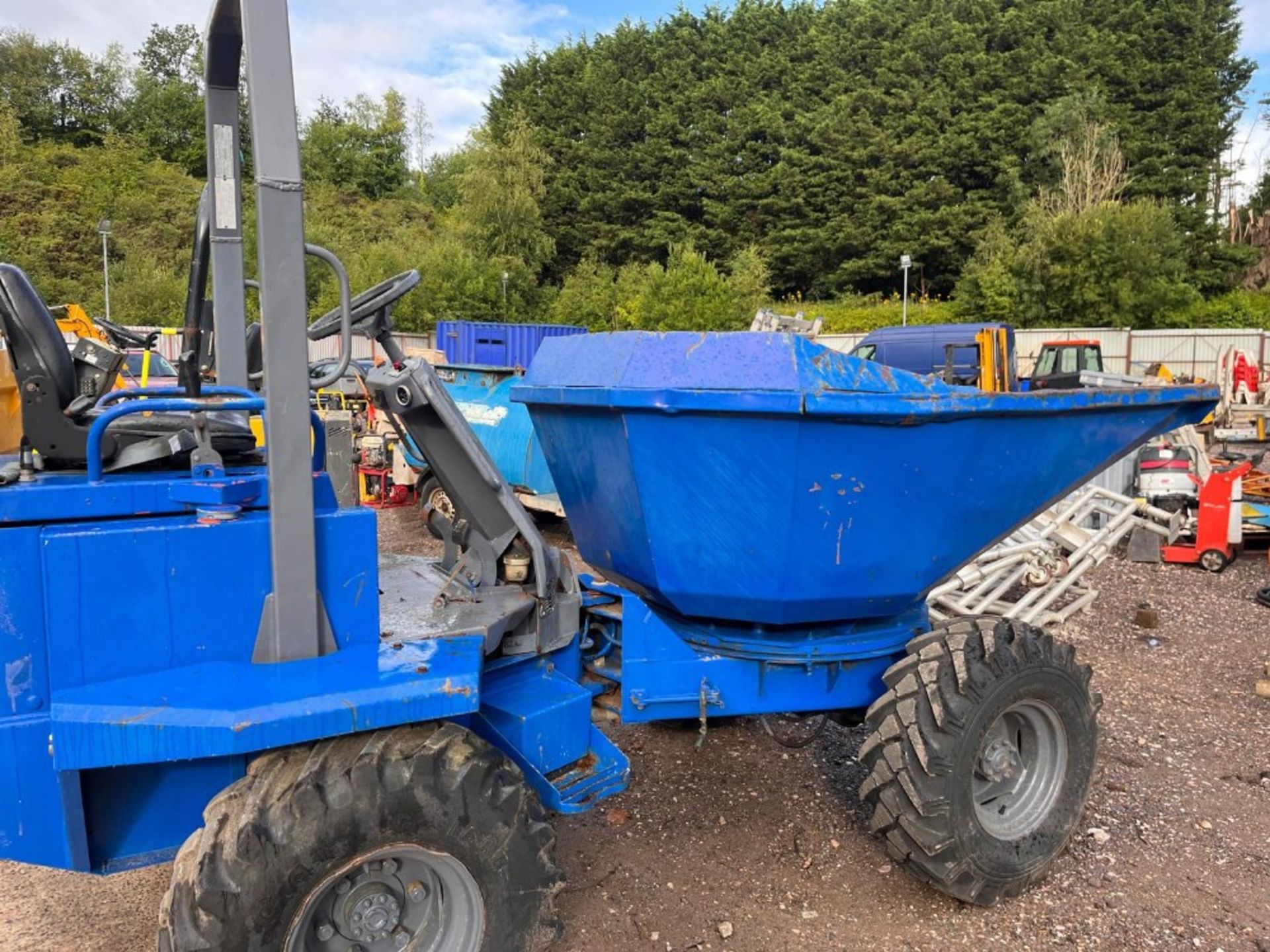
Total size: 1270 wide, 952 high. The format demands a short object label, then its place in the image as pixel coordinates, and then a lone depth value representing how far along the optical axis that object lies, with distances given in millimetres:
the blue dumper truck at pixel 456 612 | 2154
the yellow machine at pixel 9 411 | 3078
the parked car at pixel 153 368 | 11578
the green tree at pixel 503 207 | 39219
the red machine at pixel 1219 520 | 7797
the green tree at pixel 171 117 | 49031
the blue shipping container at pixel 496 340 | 23000
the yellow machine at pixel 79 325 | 9188
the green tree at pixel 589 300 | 34875
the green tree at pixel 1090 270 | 28219
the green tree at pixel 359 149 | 51969
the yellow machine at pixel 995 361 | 10383
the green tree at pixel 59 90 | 48094
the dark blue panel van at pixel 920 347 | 16828
